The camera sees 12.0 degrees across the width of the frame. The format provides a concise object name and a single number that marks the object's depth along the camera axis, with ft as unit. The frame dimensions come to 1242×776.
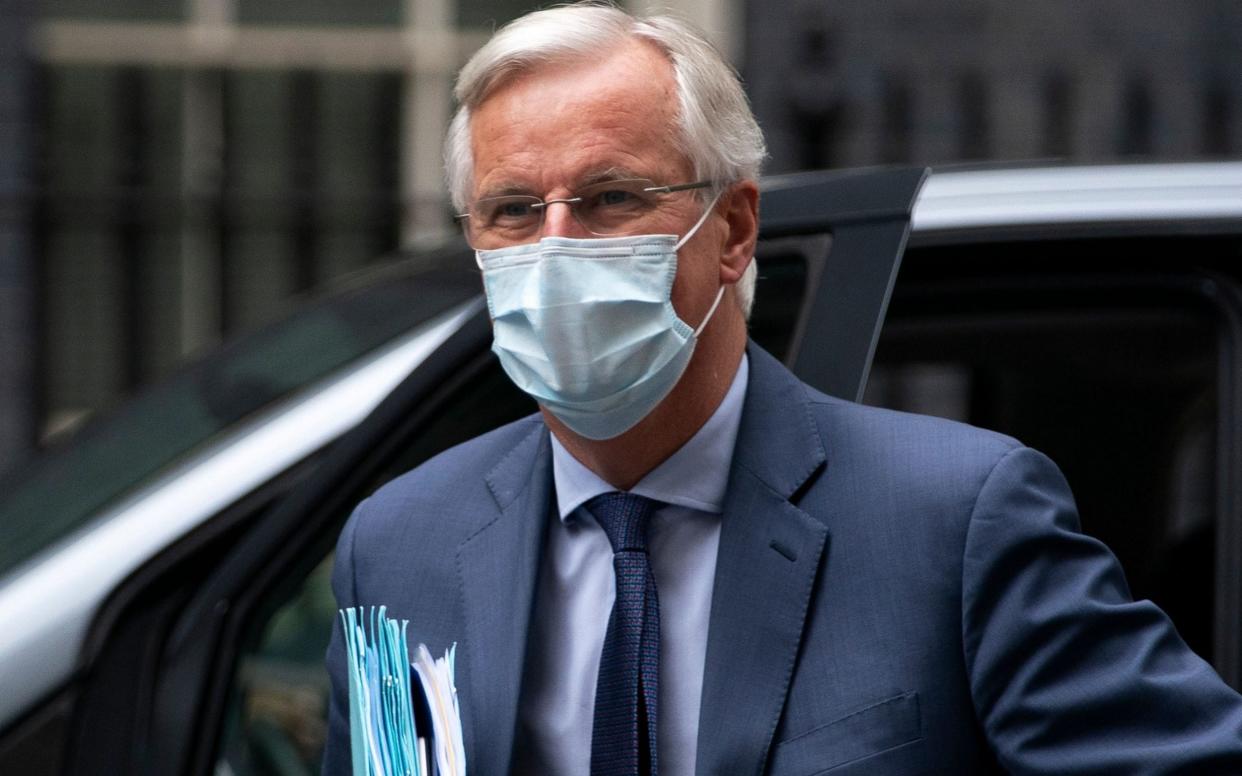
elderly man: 10.53
